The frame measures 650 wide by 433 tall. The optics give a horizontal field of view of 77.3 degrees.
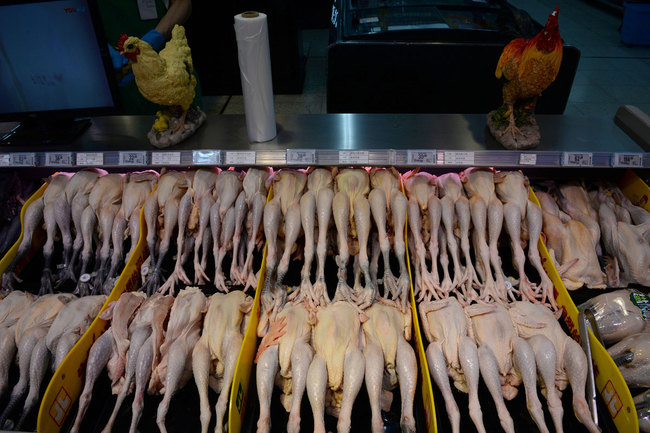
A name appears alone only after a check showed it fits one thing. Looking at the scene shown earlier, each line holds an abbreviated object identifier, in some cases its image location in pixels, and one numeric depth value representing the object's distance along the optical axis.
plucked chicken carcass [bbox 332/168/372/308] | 1.85
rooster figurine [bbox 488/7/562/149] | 1.71
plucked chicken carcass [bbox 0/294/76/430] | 1.57
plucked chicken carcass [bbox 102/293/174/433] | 1.52
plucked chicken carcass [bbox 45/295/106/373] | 1.65
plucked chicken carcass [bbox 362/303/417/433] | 1.46
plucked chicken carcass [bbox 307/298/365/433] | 1.48
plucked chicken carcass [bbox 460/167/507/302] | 1.89
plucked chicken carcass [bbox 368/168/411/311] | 1.84
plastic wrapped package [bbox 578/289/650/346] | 1.72
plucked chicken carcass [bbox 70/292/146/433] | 1.58
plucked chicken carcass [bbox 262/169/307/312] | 1.86
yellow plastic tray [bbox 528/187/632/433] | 1.40
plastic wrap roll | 1.72
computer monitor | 1.81
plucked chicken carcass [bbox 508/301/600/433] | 1.48
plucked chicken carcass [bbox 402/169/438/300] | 1.92
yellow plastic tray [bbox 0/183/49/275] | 2.03
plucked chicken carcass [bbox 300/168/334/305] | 1.85
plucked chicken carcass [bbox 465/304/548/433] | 1.48
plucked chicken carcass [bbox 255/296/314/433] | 1.48
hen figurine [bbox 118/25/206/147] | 1.73
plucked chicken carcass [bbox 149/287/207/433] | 1.54
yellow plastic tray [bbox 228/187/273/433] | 1.40
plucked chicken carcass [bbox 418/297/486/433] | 1.47
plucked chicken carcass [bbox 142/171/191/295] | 2.00
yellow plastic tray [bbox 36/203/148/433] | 1.43
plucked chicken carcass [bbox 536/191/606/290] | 1.94
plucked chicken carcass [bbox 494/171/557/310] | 1.88
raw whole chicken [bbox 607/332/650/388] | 1.56
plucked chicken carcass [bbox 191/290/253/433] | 1.49
